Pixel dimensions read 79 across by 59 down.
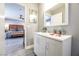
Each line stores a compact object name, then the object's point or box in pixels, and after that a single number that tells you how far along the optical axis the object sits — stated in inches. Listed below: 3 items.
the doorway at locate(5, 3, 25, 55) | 54.1
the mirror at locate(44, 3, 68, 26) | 58.4
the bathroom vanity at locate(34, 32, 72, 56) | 48.0
